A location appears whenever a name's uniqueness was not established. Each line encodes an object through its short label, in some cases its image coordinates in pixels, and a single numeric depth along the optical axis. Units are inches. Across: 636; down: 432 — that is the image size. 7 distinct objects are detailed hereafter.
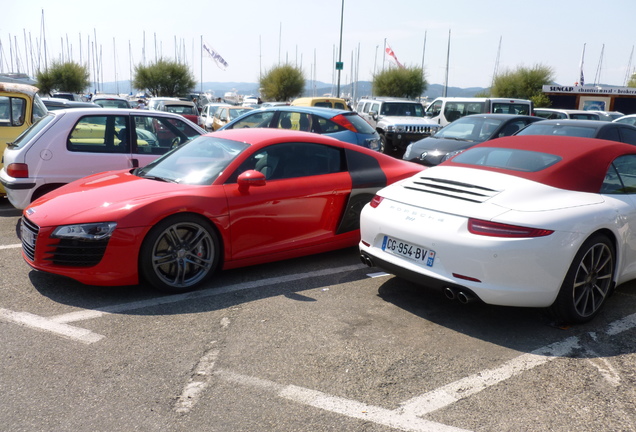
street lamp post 1142.3
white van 679.7
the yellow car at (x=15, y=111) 321.4
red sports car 180.4
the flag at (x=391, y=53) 1674.6
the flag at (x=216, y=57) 2053.4
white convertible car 155.2
